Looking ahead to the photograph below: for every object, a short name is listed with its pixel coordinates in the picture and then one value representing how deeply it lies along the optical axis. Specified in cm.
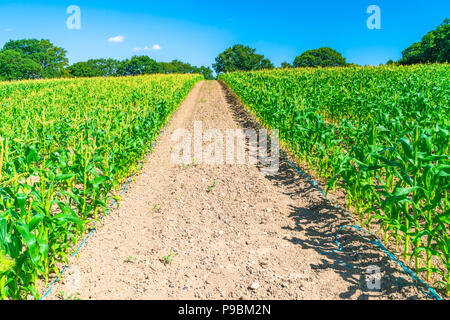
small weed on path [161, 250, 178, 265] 357
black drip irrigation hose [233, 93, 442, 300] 282
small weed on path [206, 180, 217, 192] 568
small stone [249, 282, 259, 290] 307
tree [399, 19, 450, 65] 3325
